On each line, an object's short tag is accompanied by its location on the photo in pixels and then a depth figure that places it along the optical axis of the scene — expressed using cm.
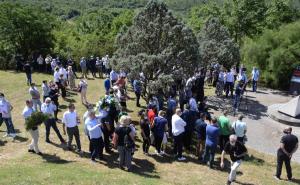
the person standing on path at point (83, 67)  2853
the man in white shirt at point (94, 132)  1366
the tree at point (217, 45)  2691
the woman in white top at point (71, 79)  2456
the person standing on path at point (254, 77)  2700
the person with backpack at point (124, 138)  1327
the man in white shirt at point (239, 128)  1555
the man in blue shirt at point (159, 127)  1497
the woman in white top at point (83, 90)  2147
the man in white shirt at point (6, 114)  1623
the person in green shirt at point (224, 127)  1565
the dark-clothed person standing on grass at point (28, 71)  2529
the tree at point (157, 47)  1877
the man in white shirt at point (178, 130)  1485
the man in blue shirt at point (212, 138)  1416
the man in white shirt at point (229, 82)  2470
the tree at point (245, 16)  3883
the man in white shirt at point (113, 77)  2442
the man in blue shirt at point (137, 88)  2089
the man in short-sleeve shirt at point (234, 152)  1290
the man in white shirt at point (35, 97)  1891
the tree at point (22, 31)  3347
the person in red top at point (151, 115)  1568
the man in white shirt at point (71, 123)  1448
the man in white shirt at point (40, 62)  3052
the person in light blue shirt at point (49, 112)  1552
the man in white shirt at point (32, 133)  1439
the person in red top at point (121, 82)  2136
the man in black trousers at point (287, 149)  1384
